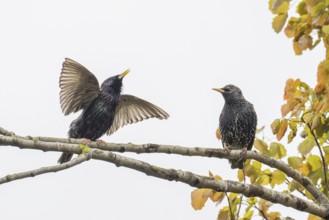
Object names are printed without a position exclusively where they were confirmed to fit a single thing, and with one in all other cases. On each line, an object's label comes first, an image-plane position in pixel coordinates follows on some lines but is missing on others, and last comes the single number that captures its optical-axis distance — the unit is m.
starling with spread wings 15.03
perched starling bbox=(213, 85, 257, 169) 15.89
